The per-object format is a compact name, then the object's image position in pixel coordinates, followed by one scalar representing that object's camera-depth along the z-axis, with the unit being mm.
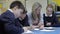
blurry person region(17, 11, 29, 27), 4289
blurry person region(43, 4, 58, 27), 4508
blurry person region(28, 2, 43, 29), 4344
